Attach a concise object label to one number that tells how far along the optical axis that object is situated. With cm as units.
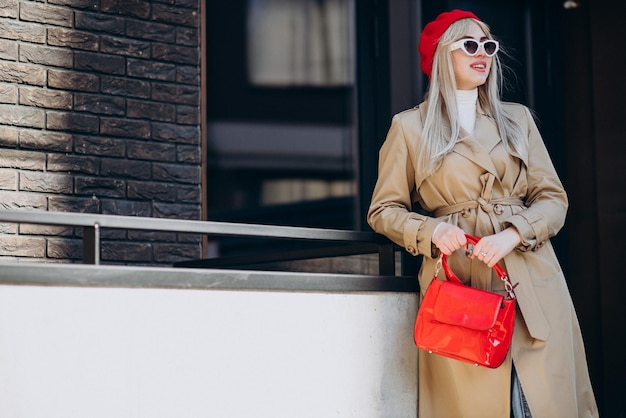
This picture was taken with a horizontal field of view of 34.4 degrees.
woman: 400
